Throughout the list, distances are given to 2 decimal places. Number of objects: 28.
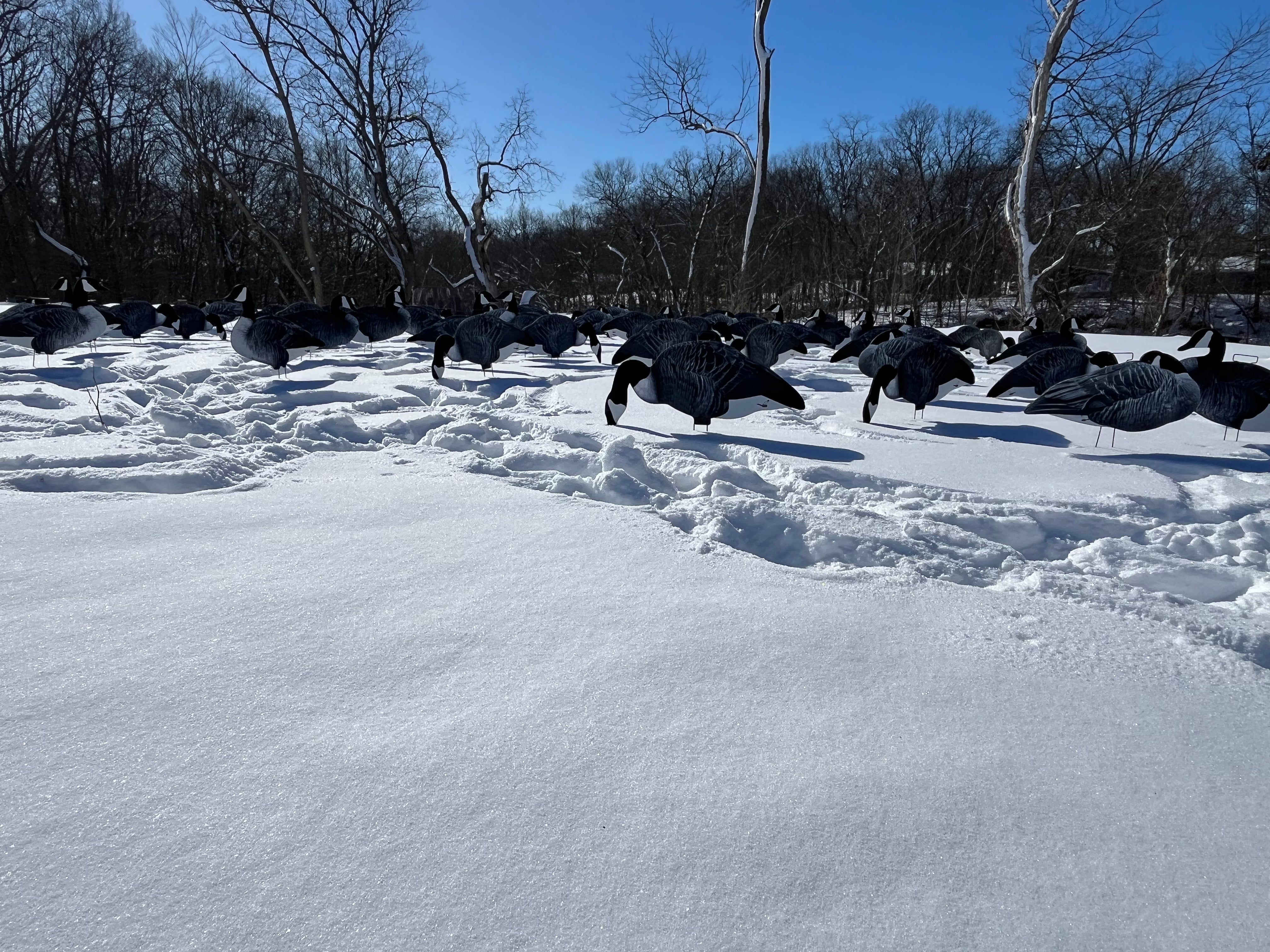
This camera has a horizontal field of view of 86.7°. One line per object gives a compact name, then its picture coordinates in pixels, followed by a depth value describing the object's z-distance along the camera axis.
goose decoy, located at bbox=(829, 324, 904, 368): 8.60
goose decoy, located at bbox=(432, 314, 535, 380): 8.30
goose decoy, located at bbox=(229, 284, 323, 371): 7.68
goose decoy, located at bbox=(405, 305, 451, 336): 12.23
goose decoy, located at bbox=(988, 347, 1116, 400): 6.17
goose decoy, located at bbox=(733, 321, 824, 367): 8.62
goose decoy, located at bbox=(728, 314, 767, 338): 10.81
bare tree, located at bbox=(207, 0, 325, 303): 16.39
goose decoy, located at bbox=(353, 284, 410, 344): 10.85
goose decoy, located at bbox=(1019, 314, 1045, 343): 9.93
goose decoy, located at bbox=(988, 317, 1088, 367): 8.56
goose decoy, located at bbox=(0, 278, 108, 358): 7.76
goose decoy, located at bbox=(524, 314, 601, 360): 10.38
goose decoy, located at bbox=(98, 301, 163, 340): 11.27
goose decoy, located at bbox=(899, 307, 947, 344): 8.36
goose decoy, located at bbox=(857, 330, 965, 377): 6.23
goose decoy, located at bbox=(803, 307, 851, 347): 12.19
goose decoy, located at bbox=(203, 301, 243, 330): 14.19
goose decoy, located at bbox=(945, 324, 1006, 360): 10.55
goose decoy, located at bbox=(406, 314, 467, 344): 10.47
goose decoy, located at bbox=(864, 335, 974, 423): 5.54
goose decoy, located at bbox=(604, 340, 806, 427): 4.80
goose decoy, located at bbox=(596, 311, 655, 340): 12.09
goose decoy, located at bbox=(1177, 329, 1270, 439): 4.66
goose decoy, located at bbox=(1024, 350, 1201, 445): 4.26
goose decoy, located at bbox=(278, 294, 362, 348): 9.36
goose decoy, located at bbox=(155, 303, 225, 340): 11.46
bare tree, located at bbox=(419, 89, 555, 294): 19.62
